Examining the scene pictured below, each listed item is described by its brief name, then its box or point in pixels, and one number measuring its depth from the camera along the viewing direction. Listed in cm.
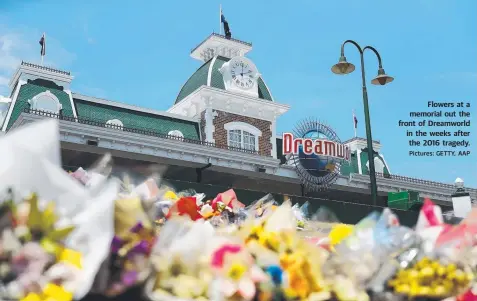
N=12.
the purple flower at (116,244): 181
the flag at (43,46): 3566
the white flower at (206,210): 472
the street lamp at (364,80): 1369
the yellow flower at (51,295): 159
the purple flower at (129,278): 176
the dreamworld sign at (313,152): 3216
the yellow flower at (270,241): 214
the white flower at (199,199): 545
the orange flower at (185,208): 358
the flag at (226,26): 4421
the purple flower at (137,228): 190
